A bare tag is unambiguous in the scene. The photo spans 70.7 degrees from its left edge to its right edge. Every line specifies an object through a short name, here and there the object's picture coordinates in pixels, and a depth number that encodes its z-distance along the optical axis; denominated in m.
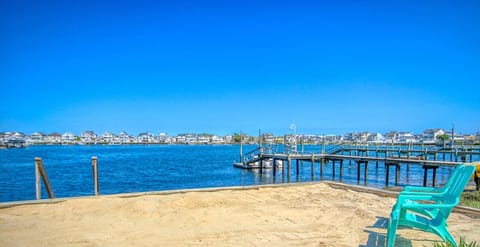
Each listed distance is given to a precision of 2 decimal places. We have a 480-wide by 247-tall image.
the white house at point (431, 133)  103.31
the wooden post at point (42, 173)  8.82
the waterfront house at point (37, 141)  192.88
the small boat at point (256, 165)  41.56
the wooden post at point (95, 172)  9.81
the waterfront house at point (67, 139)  194.23
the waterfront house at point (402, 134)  117.28
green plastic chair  4.07
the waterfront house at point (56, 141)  198.02
